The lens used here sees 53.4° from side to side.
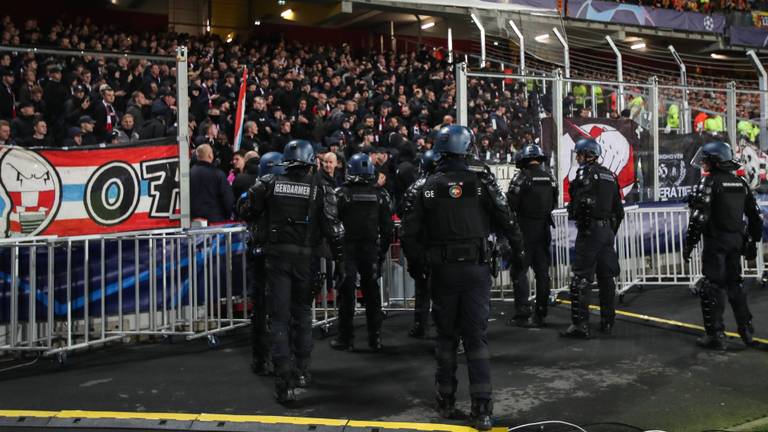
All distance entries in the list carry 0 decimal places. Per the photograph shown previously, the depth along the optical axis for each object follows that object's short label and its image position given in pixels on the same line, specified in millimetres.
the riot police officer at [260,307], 6961
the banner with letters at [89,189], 7793
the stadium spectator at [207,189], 9195
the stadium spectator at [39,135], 8898
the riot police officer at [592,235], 8422
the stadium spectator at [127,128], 10112
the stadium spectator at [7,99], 11242
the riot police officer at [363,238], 7844
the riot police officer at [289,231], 6246
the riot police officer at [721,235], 7719
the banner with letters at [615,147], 11195
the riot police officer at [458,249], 5555
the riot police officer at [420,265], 5828
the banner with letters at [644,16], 30281
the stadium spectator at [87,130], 10070
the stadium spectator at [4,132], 8977
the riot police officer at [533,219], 8922
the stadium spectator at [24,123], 10344
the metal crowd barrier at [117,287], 7543
